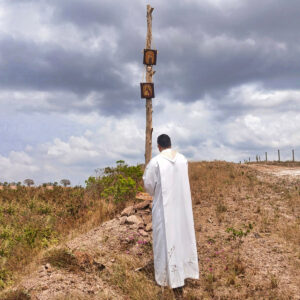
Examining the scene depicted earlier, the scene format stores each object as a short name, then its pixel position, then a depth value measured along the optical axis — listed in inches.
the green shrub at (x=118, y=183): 449.7
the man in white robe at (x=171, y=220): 235.6
